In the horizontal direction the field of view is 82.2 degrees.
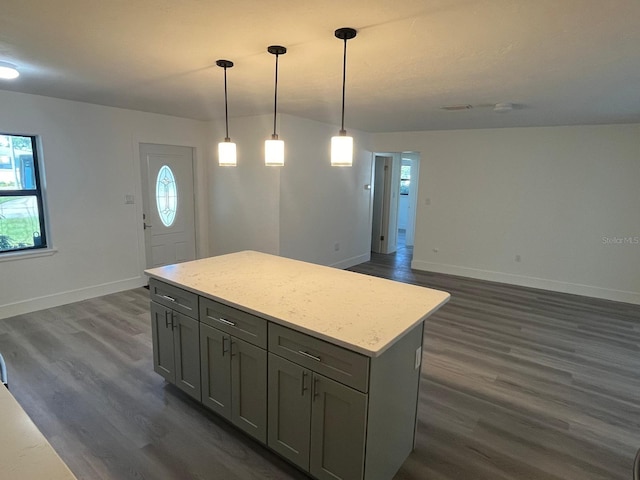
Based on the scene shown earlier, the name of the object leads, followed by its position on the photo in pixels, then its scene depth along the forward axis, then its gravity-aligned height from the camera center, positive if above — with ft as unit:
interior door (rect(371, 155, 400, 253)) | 24.91 -2.05
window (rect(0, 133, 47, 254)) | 12.96 -0.93
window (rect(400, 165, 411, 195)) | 33.83 +0.00
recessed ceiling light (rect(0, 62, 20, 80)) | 9.20 +2.50
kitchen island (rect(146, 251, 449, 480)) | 5.52 -3.10
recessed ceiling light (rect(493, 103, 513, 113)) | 12.40 +2.51
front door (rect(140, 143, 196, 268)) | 16.81 -1.43
